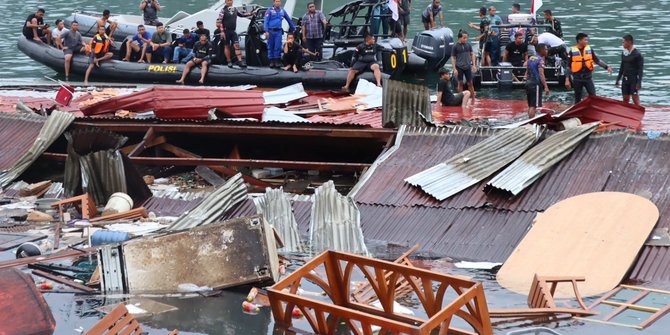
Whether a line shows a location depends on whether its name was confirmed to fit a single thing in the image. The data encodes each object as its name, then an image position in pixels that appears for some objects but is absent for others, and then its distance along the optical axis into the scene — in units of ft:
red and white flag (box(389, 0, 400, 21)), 96.22
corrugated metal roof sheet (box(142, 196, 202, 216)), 48.62
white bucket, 48.01
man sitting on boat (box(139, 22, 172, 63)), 98.32
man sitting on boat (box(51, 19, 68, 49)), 108.88
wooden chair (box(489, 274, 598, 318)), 32.99
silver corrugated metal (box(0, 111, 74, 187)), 54.70
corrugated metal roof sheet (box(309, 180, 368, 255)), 42.96
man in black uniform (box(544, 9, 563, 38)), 90.79
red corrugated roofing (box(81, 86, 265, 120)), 59.93
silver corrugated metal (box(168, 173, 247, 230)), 44.09
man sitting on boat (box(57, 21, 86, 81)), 102.32
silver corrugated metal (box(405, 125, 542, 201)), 45.16
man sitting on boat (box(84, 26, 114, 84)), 98.58
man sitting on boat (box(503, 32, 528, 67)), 86.69
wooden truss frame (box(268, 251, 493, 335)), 27.76
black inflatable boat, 88.33
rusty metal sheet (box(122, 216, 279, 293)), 36.52
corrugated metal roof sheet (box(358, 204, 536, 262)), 41.14
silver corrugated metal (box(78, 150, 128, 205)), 50.52
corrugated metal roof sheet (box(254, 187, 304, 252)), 43.57
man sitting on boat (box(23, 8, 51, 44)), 111.45
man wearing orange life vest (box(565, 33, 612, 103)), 67.67
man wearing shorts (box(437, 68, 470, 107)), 73.51
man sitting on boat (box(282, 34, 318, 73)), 90.12
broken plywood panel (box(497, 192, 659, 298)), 36.85
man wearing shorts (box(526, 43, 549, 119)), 66.49
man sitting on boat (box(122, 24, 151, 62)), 99.45
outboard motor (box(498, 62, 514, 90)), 84.69
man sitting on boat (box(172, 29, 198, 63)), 96.67
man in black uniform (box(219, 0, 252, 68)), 90.84
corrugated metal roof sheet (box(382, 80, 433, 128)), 54.49
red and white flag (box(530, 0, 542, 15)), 95.06
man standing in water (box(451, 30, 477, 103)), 79.25
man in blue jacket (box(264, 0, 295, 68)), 88.84
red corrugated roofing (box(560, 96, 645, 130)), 53.11
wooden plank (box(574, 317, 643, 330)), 31.81
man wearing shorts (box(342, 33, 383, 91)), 84.79
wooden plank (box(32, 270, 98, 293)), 36.17
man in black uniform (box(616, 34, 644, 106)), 67.21
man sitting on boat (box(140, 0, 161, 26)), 106.52
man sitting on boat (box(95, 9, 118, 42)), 105.40
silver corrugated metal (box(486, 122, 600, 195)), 43.88
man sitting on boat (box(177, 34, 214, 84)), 92.17
